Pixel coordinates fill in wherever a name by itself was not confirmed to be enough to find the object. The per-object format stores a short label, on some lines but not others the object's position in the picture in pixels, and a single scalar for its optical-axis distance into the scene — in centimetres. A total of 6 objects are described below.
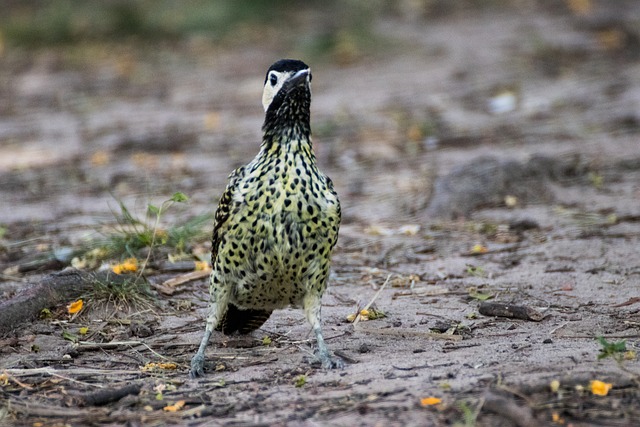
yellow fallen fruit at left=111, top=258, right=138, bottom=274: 1287
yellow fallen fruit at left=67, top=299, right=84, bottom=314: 1174
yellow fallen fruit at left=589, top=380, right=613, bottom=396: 859
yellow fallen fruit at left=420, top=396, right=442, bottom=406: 857
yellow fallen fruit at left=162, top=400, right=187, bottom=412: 902
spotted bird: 997
